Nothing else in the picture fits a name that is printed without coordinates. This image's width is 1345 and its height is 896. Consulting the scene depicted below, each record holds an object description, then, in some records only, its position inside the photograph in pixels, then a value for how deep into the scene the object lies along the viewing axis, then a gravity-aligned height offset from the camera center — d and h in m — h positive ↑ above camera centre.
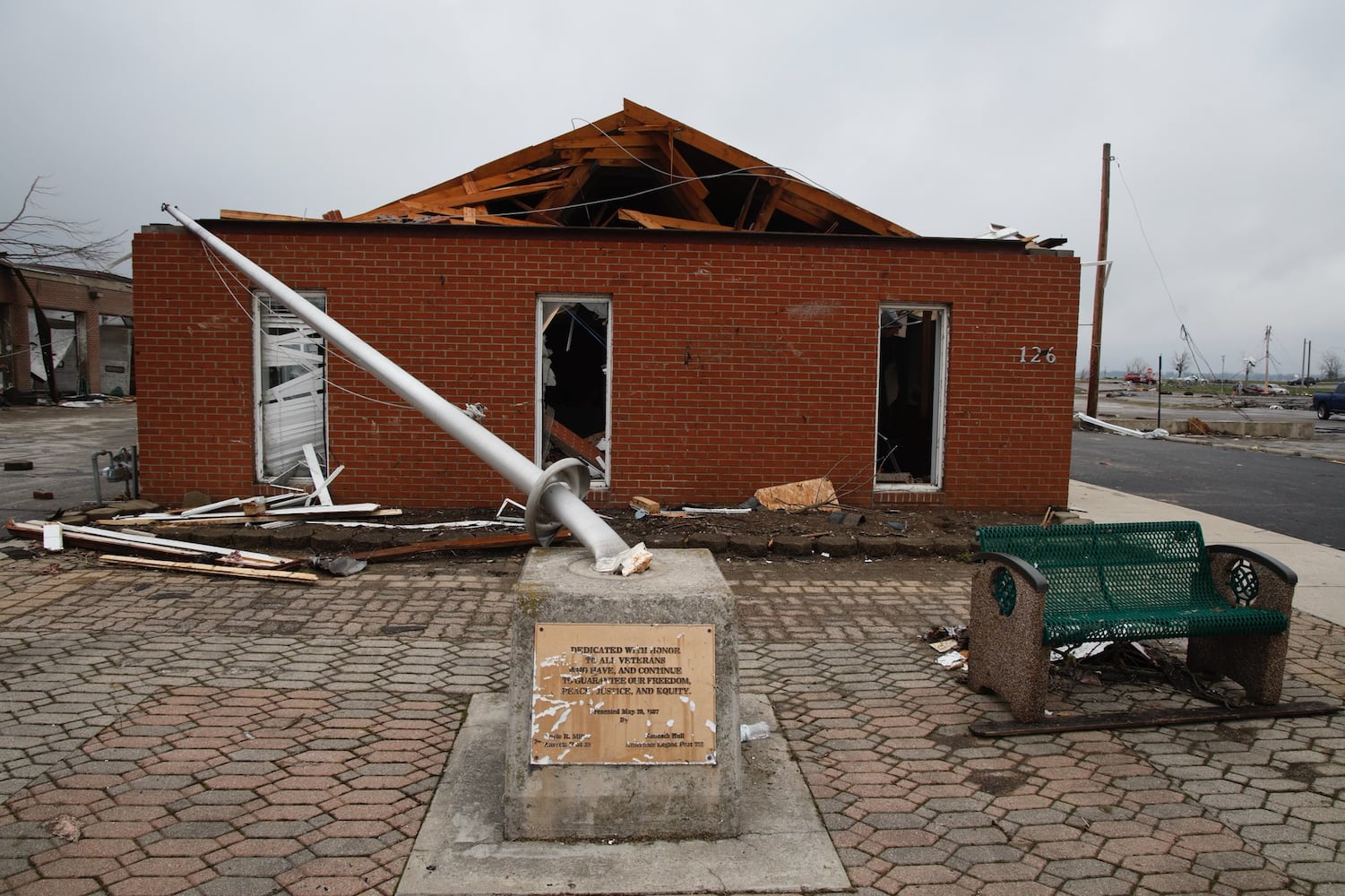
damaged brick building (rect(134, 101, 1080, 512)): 9.22 +0.23
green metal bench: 4.49 -1.20
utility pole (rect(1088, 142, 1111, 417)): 27.78 +3.27
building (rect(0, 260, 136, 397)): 28.14 +1.12
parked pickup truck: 38.69 -0.86
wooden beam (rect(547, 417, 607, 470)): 9.79 -0.82
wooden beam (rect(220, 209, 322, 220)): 9.12 +1.49
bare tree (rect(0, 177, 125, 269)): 24.83 +3.05
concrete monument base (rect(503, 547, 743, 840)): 3.34 -1.29
